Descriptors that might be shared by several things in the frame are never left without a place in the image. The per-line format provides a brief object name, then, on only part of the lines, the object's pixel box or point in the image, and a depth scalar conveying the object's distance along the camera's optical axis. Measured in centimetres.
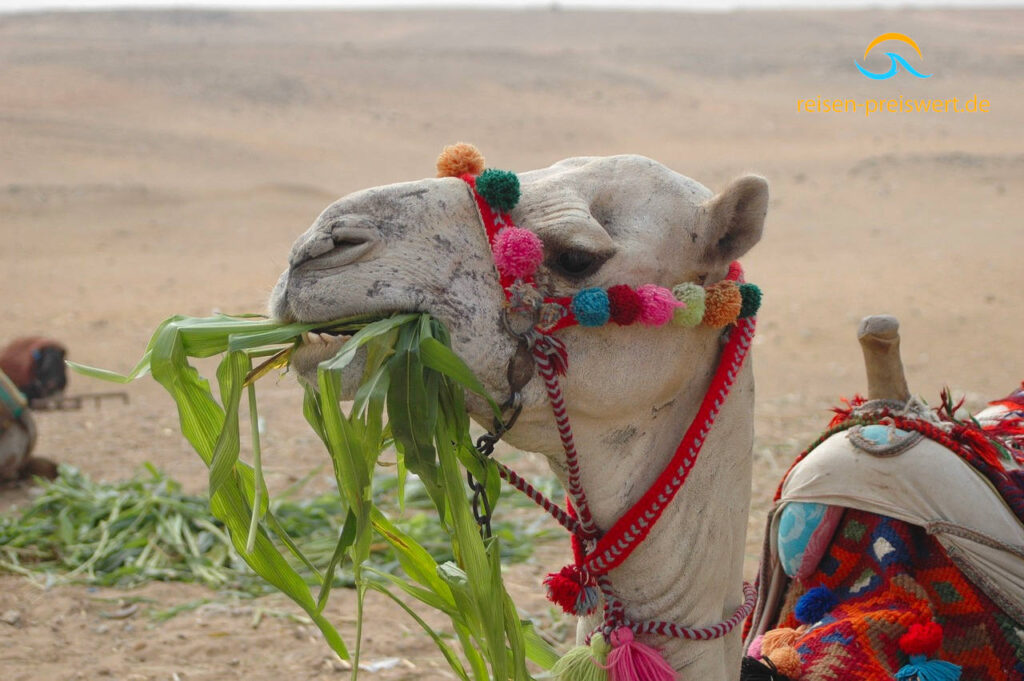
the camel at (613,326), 233
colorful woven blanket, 282
